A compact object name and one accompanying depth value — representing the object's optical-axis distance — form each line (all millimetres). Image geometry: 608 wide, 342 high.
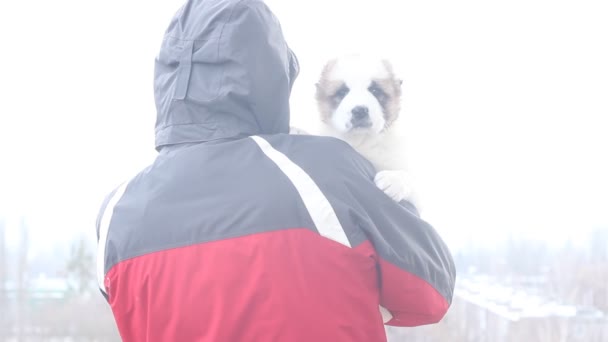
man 2089
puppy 2864
